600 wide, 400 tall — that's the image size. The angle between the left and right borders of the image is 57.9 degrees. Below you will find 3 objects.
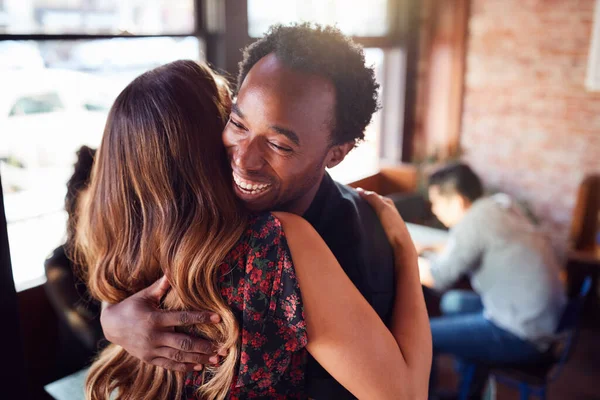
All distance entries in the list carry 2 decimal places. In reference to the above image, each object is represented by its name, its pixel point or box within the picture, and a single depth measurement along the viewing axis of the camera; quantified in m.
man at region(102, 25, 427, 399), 0.57
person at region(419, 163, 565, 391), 1.89
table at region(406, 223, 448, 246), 1.91
